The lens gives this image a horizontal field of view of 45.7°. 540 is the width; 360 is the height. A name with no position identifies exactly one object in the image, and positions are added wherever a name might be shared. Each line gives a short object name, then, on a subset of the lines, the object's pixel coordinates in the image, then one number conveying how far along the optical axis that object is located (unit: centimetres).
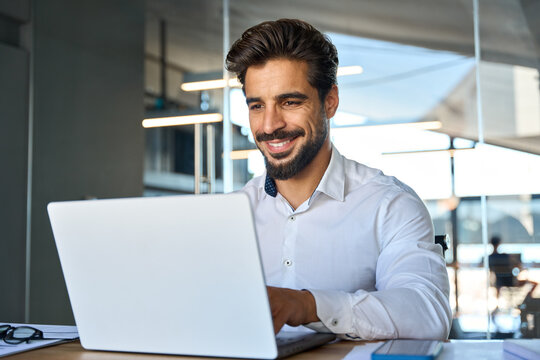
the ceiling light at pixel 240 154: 405
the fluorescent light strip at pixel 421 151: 367
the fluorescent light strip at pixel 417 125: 372
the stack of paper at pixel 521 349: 100
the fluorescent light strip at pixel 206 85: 419
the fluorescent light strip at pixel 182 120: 421
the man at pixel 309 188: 178
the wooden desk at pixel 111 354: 110
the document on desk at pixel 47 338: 124
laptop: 99
